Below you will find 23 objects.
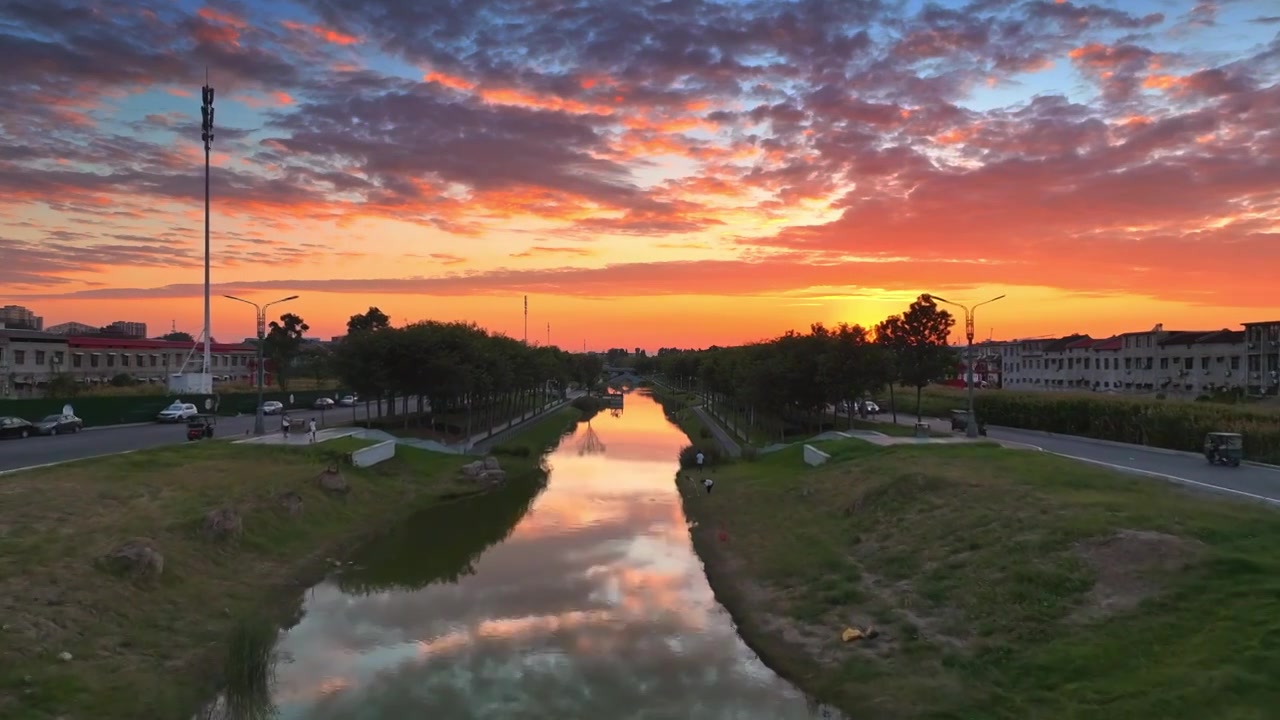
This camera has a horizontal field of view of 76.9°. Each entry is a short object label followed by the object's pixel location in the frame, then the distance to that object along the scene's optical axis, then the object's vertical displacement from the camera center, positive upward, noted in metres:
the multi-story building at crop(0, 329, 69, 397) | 85.06 +0.94
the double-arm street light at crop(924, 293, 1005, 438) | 51.56 +0.37
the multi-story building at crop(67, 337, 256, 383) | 100.94 +1.26
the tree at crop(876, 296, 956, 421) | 73.06 +2.37
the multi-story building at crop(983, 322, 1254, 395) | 95.06 +1.00
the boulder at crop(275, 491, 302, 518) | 37.28 -6.34
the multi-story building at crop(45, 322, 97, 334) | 162.75 +8.36
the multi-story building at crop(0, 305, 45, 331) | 135.50 +8.74
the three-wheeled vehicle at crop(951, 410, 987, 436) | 62.09 -4.24
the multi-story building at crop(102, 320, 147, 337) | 166.57 +8.82
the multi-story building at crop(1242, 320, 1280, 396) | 87.69 +1.43
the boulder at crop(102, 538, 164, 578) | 24.89 -6.06
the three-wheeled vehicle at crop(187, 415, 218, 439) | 55.44 -4.31
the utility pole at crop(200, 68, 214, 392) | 68.88 +21.50
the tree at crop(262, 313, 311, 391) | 126.69 +4.00
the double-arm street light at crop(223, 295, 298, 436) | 56.09 -0.08
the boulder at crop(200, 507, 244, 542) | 30.83 -6.14
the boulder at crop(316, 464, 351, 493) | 42.78 -6.05
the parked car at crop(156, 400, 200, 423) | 72.19 -4.06
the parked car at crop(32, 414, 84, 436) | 58.12 -4.25
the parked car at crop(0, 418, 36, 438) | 55.00 -4.14
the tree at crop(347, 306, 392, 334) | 127.44 +7.72
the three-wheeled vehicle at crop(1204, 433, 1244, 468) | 38.69 -3.86
